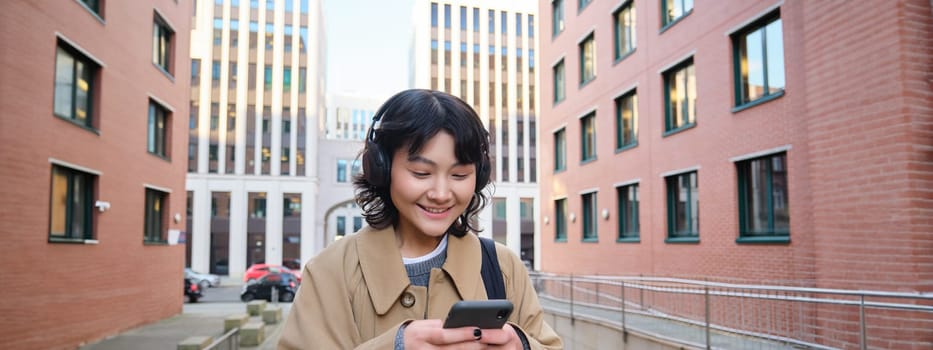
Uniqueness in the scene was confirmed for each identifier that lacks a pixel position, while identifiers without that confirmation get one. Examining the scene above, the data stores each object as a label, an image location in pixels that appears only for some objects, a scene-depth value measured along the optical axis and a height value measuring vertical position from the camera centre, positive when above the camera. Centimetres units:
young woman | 186 -8
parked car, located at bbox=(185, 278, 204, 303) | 2700 -270
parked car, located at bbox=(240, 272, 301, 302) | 2652 -251
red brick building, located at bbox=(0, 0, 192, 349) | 1084 +124
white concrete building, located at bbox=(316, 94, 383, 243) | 4978 +273
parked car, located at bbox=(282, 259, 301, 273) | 4555 -271
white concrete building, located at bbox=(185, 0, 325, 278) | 4503 +635
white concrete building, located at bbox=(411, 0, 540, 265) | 5253 +1199
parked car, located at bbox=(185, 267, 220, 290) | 3592 -302
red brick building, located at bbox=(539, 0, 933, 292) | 840 +157
